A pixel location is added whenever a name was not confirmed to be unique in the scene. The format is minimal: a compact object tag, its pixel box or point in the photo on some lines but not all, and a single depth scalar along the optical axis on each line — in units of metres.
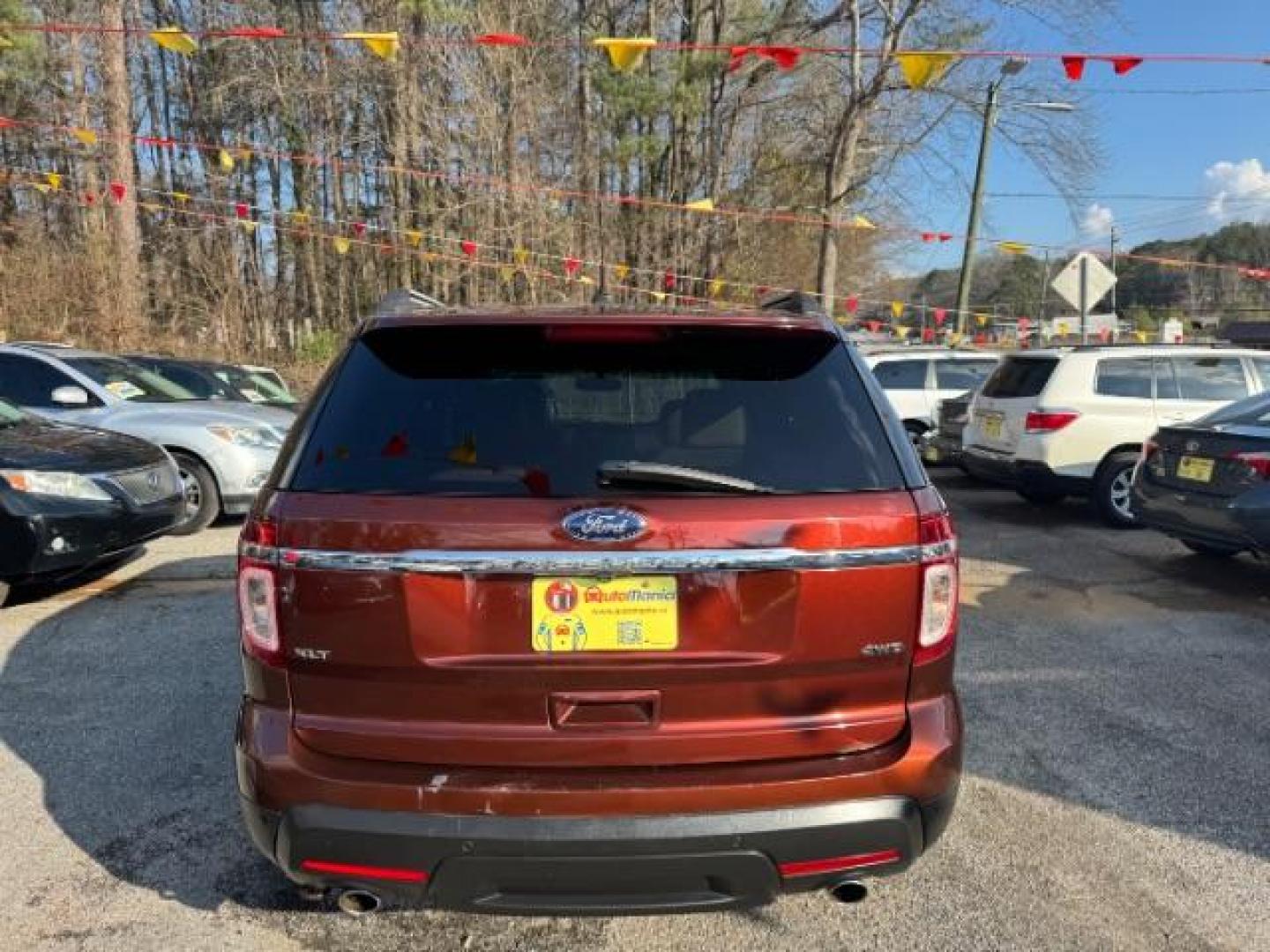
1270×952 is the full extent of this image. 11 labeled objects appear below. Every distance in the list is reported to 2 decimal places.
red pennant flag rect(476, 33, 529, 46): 9.93
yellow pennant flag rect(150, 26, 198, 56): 9.70
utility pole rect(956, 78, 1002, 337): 19.09
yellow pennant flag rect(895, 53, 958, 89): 9.62
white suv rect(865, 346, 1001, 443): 12.48
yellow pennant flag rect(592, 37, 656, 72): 9.72
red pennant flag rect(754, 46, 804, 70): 10.50
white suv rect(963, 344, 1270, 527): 8.64
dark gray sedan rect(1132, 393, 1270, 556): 5.84
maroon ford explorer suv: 2.04
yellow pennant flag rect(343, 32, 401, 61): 9.89
